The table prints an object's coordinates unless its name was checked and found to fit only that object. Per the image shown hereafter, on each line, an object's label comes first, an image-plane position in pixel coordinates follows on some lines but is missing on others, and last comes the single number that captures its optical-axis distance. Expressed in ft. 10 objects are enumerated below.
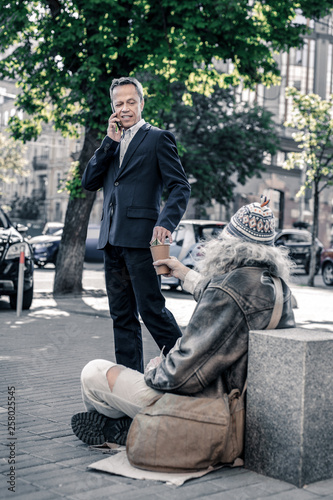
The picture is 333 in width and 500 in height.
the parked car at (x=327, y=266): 74.64
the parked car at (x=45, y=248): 84.38
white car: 55.31
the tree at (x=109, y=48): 43.45
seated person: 10.93
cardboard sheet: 10.85
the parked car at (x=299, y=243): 90.27
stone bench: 10.56
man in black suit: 15.17
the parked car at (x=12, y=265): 36.06
